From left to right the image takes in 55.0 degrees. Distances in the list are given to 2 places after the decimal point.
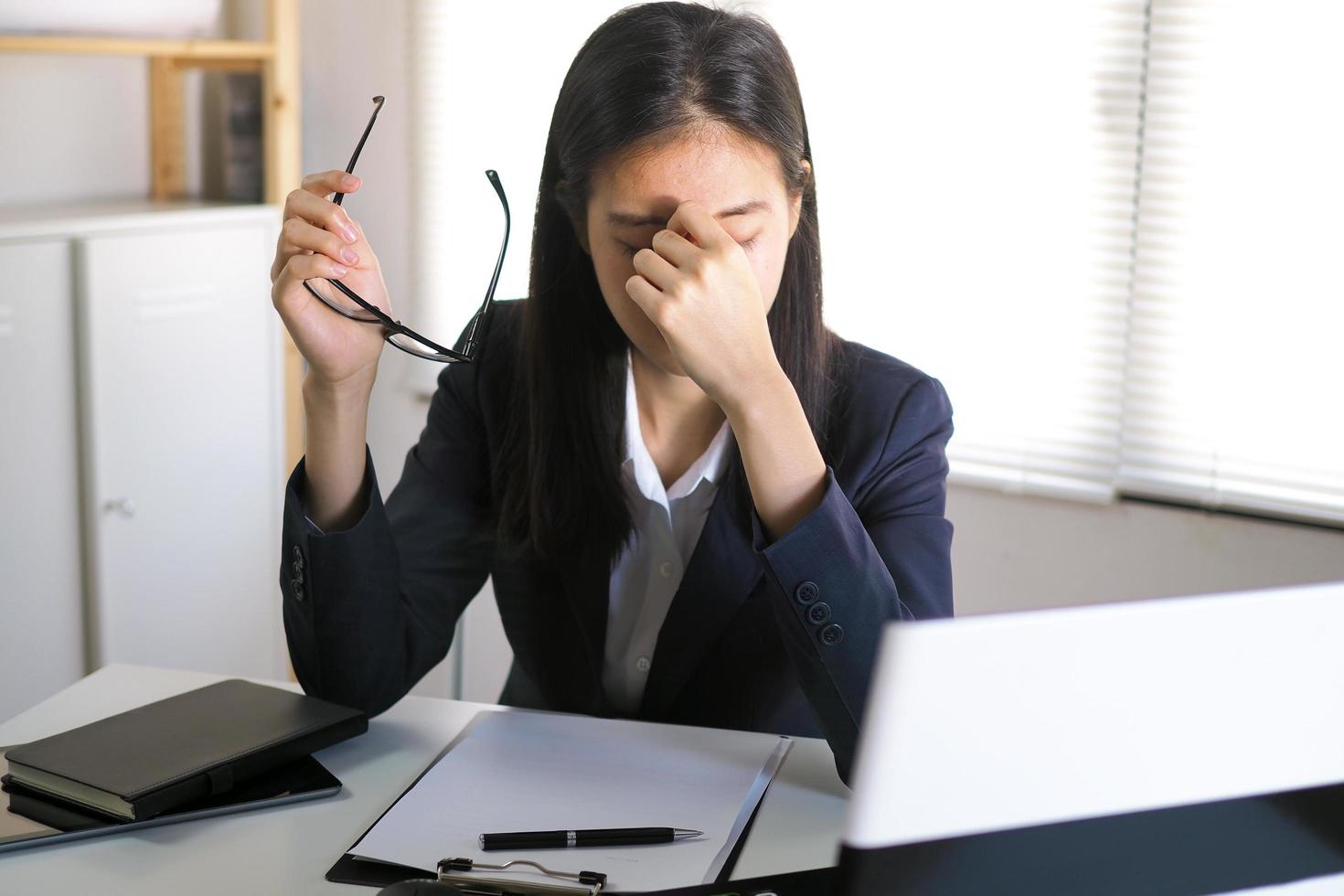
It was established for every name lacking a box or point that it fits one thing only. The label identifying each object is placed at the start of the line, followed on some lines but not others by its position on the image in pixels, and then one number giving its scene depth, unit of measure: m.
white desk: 0.90
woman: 1.08
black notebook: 0.97
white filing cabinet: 2.29
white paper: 0.92
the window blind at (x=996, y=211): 2.21
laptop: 0.54
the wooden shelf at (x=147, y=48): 2.22
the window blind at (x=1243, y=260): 2.02
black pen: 0.93
